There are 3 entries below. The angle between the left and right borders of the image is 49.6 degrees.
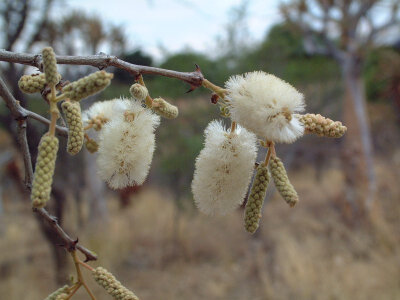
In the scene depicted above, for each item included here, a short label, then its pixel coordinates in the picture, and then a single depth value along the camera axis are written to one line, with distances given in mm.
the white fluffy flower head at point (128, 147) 168
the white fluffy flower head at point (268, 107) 140
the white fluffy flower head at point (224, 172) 162
